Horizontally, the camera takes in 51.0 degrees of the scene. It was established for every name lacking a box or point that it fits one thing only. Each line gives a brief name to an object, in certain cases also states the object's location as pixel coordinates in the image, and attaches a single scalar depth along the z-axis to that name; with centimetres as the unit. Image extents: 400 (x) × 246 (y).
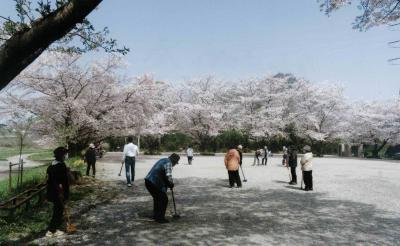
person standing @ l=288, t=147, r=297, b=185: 1666
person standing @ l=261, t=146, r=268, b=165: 2875
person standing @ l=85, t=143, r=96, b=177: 1764
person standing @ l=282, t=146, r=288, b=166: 2805
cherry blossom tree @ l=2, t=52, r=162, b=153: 2473
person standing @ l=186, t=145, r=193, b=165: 2807
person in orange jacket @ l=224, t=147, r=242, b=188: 1514
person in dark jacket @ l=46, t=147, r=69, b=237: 789
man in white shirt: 1492
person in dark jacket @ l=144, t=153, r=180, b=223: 902
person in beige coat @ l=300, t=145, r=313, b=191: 1468
